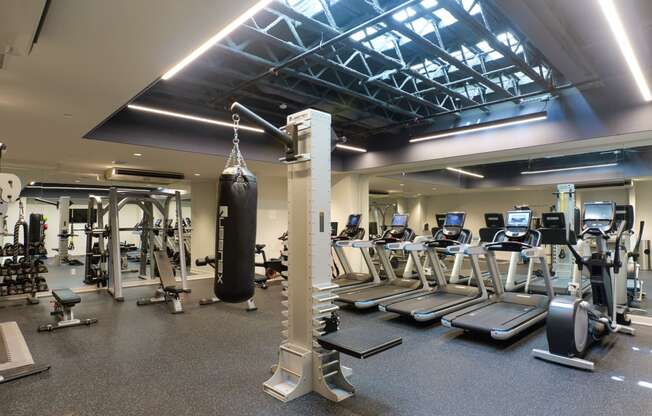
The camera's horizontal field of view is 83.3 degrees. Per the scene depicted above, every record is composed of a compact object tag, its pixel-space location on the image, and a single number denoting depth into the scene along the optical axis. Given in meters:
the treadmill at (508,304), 4.25
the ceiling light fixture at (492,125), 5.65
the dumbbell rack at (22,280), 6.00
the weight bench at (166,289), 5.68
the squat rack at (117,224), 6.56
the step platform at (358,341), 2.58
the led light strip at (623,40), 2.73
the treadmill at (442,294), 5.04
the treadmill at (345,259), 6.85
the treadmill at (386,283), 5.72
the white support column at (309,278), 2.90
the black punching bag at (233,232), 2.63
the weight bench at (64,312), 4.70
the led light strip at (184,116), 5.47
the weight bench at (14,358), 3.34
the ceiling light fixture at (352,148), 8.16
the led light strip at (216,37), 2.42
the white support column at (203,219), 10.30
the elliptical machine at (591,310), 3.56
